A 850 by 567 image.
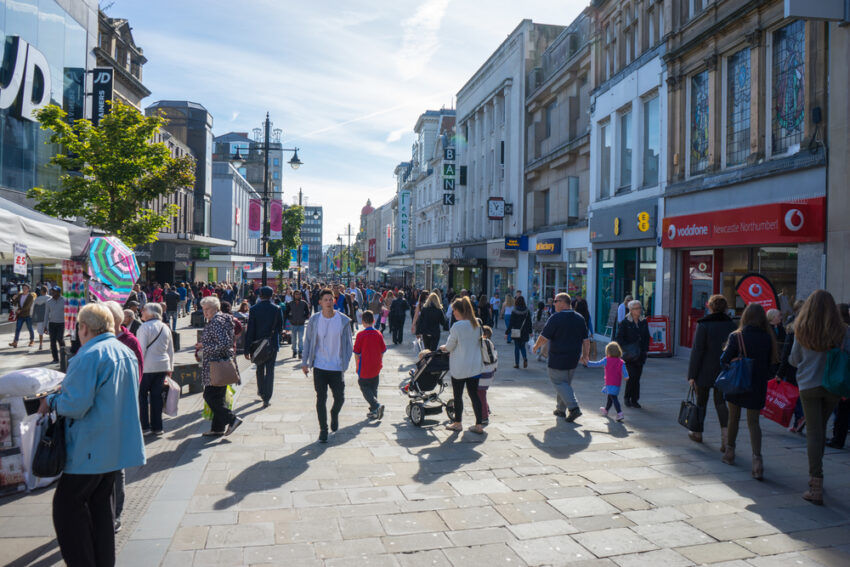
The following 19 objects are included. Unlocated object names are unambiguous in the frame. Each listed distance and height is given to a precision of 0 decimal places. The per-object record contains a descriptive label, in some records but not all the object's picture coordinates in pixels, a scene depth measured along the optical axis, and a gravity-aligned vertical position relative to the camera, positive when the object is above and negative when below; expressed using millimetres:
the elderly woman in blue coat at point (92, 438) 3719 -976
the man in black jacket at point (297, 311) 14531 -698
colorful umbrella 9602 +169
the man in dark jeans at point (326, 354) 7672 -891
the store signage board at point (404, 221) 69562 +7056
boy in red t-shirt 8875 -1105
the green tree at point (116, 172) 18188 +3246
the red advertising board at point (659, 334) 16109 -1202
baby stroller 8648 -1447
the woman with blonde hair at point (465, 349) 8047 -833
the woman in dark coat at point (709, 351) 7332 -746
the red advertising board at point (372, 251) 76000 +3977
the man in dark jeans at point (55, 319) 14078 -919
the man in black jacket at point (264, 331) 9453 -755
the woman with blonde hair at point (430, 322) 12288 -765
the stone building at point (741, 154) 11867 +3051
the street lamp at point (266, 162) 23828 +5050
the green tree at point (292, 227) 55250 +4974
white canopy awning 6164 +495
